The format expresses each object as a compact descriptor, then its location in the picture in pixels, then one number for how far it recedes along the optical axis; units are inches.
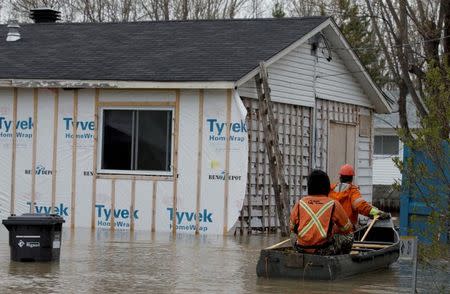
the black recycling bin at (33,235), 589.3
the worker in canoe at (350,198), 591.2
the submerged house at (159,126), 856.3
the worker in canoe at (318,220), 534.6
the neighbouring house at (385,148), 1771.7
